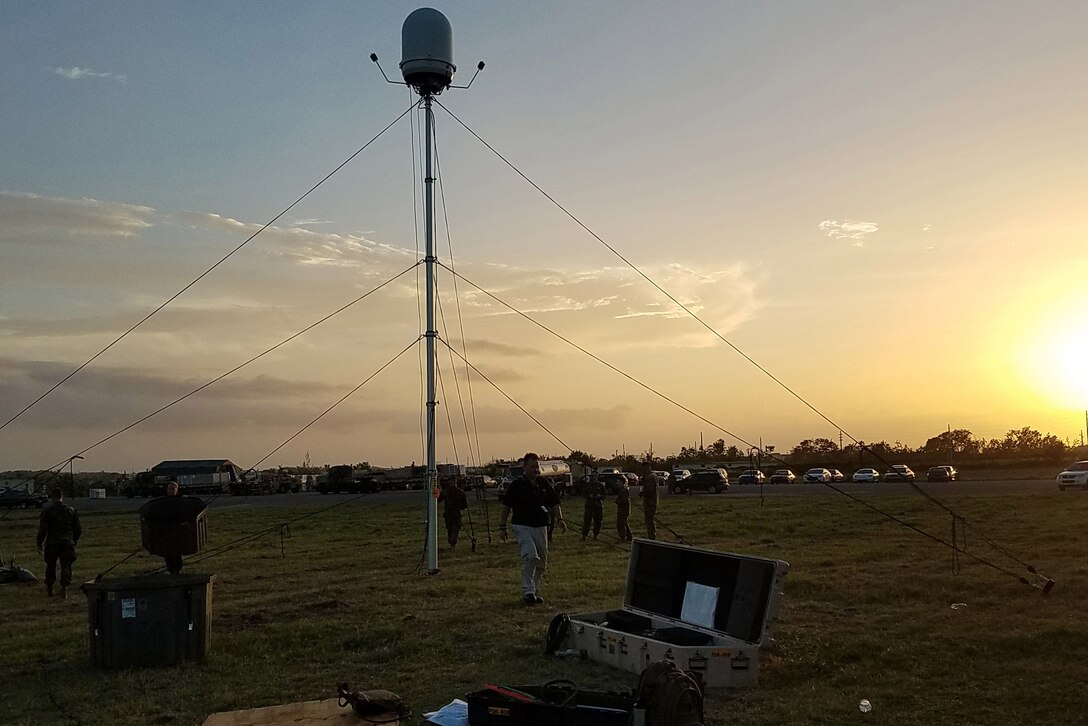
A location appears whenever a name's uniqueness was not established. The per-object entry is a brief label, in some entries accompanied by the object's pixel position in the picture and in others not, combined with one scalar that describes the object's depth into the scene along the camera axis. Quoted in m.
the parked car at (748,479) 74.06
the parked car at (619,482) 23.09
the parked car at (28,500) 64.21
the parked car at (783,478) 76.06
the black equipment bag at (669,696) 6.35
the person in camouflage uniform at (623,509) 23.30
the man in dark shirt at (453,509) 22.39
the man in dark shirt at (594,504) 24.20
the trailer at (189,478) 74.88
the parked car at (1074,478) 45.84
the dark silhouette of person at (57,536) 16.53
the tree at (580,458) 85.88
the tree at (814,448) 149.18
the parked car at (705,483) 58.38
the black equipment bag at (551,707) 6.40
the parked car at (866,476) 72.81
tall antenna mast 16.66
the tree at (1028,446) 104.19
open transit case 8.32
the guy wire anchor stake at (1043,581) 12.43
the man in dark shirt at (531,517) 12.60
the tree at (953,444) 123.88
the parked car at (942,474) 69.00
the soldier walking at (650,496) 22.89
